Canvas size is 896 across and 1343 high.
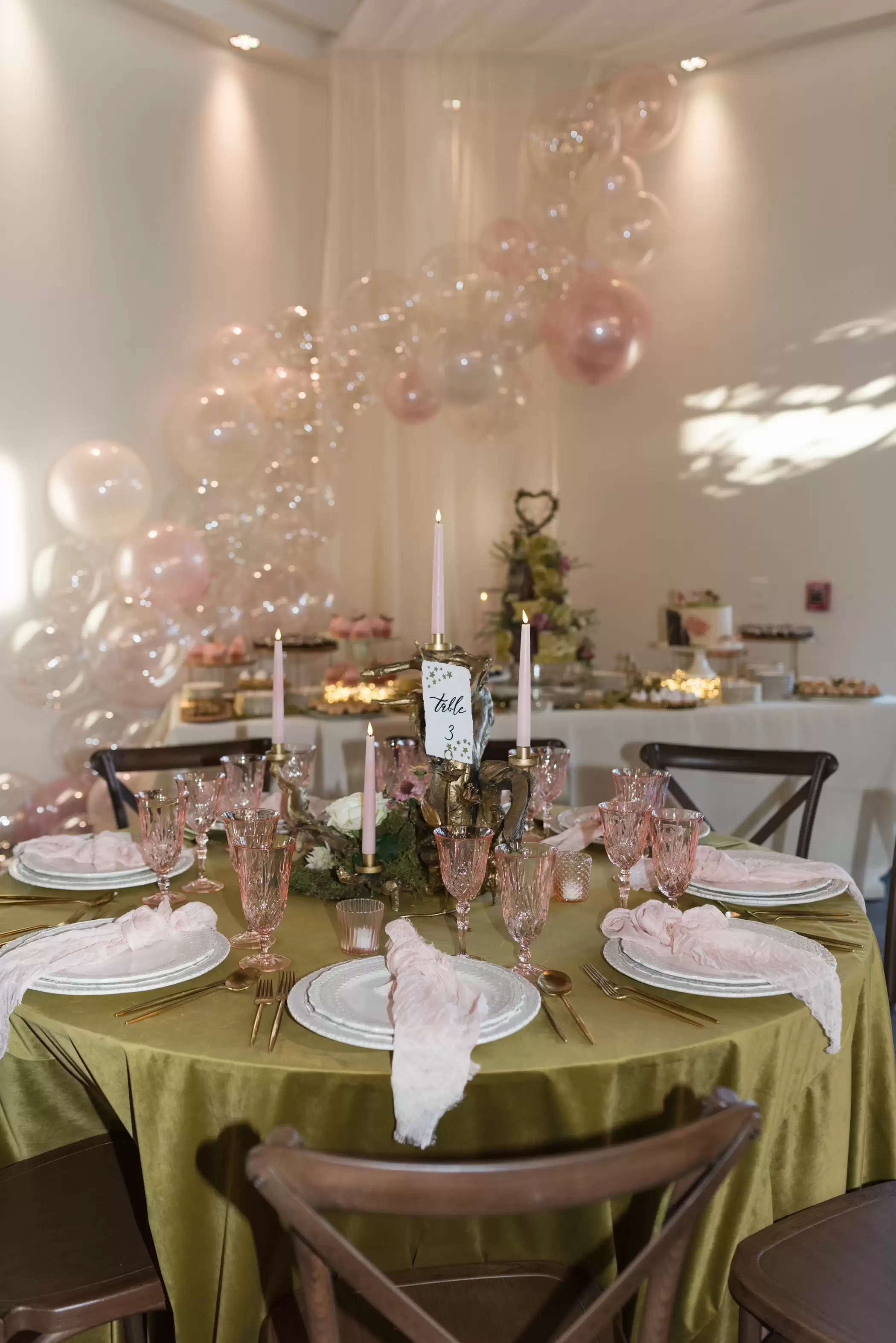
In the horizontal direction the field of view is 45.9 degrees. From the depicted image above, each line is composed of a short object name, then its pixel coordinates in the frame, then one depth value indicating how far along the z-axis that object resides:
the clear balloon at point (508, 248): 5.09
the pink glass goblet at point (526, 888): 1.41
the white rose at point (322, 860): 1.86
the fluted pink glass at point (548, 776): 2.05
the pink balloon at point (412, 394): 5.03
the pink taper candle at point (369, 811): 1.66
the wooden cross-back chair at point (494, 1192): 0.84
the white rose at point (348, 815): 1.85
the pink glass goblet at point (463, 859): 1.50
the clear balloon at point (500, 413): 5.28
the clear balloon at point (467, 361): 5.02
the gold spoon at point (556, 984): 1.42
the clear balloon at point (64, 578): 5.05
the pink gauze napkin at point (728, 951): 1.39
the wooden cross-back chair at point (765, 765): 2.52
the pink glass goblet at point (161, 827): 1.69
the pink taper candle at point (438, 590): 1.62
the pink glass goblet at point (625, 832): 1.70
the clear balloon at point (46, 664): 4.76
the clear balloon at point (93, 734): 4.84
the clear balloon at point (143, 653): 4.58
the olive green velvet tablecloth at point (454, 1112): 1.25
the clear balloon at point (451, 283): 5.02
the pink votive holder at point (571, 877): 1.85
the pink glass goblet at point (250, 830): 1.58
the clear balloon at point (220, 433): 4.90
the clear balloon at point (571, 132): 4.98
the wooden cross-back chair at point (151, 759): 2.66
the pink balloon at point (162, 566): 4.63
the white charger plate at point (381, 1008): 1.26
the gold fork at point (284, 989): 1.33
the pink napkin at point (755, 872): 1.88
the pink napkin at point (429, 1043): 1.14
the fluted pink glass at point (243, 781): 2.00
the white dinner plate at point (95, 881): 1.92
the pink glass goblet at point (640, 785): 1.80
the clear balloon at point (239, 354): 5.08
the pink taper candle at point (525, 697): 1.58
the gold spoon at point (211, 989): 1.38
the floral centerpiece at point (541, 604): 4.21
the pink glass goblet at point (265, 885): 1.45
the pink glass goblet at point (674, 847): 1.60
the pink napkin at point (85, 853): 1.98
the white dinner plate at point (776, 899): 1.82
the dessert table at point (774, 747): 3.92
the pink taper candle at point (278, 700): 1.87
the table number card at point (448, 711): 1.65
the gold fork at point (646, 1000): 1.34
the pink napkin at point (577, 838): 2.10
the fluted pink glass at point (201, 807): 1.92
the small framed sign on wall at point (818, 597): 5.25
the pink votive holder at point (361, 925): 1.56
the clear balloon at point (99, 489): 4.75
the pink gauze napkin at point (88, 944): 1.41
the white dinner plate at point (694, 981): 1.40
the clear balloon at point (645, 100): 4.91
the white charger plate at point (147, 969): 1.42
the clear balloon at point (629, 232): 5.12
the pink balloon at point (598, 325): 5.15
